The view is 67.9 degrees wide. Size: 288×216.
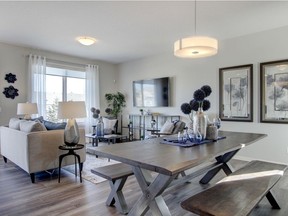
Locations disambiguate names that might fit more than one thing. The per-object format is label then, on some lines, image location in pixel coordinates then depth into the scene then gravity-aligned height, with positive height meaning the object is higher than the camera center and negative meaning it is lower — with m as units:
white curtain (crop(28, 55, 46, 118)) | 5.26 +0.65
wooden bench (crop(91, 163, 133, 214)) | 2.25 -0.81
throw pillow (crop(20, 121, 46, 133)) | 3.16 -0.29
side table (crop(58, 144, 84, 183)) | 3.21 -0.64
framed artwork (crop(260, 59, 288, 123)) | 3.91 +0.31
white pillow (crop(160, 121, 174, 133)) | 4.74 -0.45
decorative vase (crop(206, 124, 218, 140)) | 2.39 -0.28
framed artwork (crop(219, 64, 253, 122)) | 4.34 +0.31
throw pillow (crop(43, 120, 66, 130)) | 3.48 -0.30
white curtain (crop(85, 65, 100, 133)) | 6.42 +0.52
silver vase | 2.29 -0.16
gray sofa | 3.05 -0.63
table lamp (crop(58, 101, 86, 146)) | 3.21 -0.13
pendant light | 2.45 +0.72
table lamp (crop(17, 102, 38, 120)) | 4.62 -0.03
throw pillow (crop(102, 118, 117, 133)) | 6.00 -0.45
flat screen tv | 5.80 +0.44
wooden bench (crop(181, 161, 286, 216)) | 1.41 -0.66
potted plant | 6.92 +0.22
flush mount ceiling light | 4.30 +1.37
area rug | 3.25 -1.07
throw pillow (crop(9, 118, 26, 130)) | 3.64 -0.28
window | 5.75 +0.59
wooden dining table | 1.49 -0.38
